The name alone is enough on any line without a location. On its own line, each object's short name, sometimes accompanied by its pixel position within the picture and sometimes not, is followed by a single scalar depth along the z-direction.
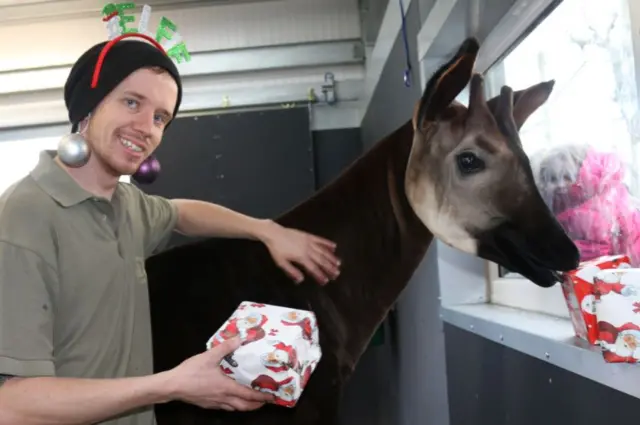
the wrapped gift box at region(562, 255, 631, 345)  0.86
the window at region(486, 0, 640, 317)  1.09
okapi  1.11
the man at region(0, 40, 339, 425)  0.85
